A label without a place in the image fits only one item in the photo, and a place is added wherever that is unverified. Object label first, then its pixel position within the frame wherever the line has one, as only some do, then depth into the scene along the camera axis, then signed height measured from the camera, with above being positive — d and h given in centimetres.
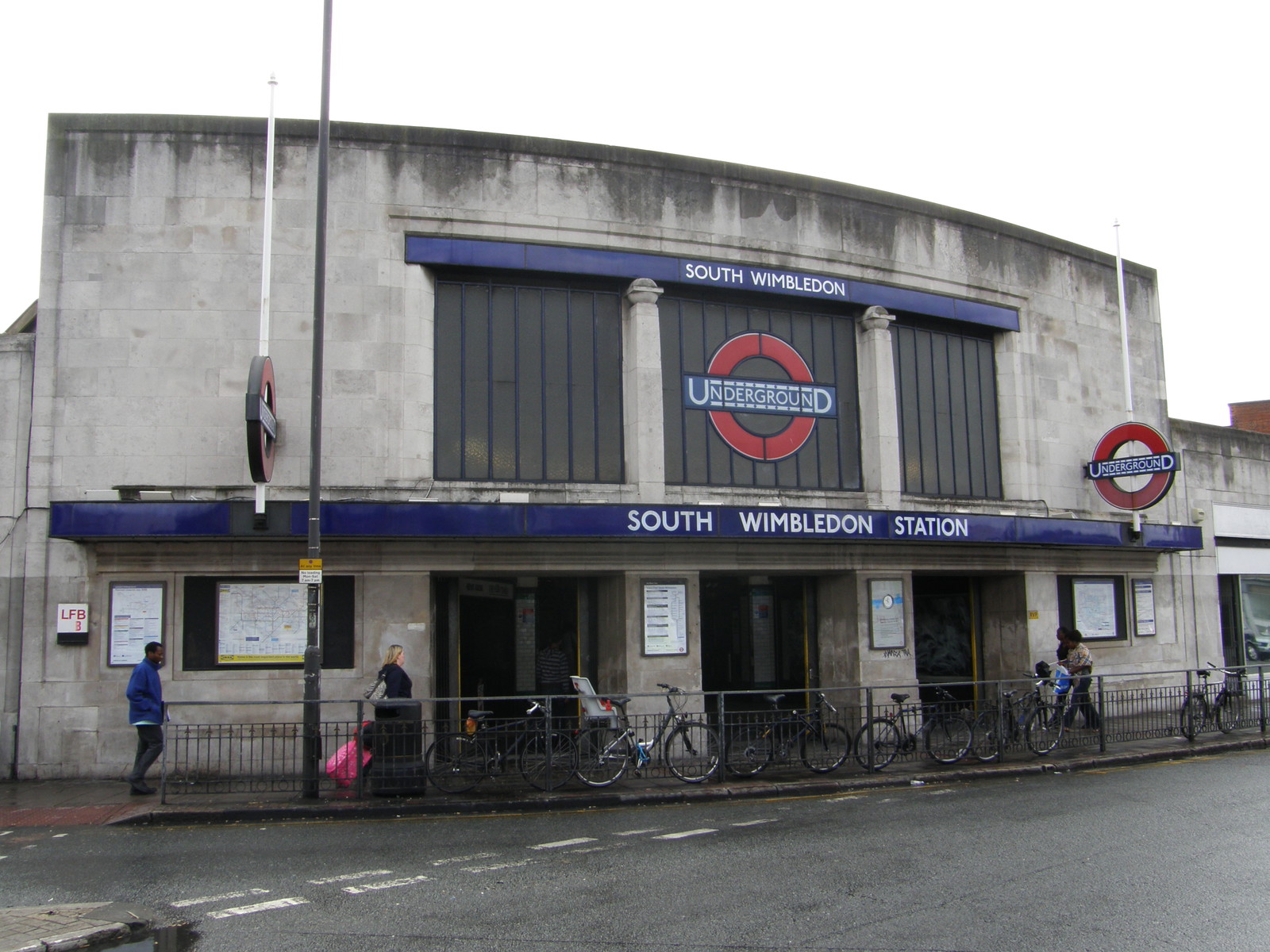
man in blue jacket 1109 -117
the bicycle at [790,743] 1191 -171
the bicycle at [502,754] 1107 -166
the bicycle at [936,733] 1269 -172
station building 1289 +254
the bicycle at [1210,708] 1497 -174
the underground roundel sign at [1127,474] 1811 +225
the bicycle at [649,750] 1154 -172
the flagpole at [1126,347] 1895 +485
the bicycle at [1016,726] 1318 -172
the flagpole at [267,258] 1276 +459
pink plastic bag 1105 -175
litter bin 1082 -163
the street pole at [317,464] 1103 +163
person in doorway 1473 -96
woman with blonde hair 1193 -82
